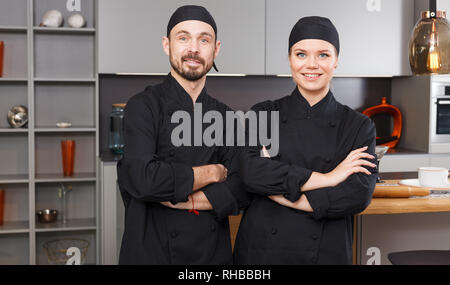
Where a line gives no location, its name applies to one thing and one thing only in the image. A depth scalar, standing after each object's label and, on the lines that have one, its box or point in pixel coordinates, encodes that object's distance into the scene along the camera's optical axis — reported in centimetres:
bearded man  177
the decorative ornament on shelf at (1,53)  394
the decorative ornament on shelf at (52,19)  394
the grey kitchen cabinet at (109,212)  371
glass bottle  405
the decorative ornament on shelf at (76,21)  398
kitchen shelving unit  406
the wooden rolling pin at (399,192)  225
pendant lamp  221
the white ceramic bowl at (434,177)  241
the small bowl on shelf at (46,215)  400
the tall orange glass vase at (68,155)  404
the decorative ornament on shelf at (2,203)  400
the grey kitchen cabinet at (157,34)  391
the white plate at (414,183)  240
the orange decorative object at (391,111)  455
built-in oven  427
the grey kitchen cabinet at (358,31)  417
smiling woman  178
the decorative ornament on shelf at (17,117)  397
